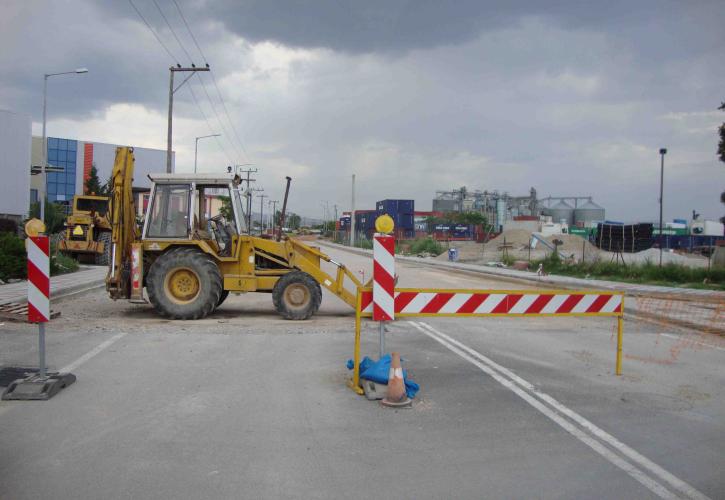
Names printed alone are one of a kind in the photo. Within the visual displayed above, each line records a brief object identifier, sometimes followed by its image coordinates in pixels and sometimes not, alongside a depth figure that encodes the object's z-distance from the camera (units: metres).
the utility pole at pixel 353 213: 67.74
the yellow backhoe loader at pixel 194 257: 11.62
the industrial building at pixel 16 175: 49.59
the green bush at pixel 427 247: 53.22
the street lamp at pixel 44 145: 26.86
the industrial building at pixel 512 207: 118.38
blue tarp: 6.45
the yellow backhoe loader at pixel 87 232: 25.23
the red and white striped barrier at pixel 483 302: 6.93
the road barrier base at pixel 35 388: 6.15
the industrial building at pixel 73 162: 67.88
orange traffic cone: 6.16
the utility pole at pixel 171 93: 28.52
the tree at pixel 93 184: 55.39
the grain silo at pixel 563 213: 135.00
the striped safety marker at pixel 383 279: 6.59
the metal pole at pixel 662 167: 30.79
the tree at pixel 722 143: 23.05
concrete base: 6.35
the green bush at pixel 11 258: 16.88
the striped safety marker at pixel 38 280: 6.49
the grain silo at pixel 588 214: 132.12
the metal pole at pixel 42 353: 6.36
